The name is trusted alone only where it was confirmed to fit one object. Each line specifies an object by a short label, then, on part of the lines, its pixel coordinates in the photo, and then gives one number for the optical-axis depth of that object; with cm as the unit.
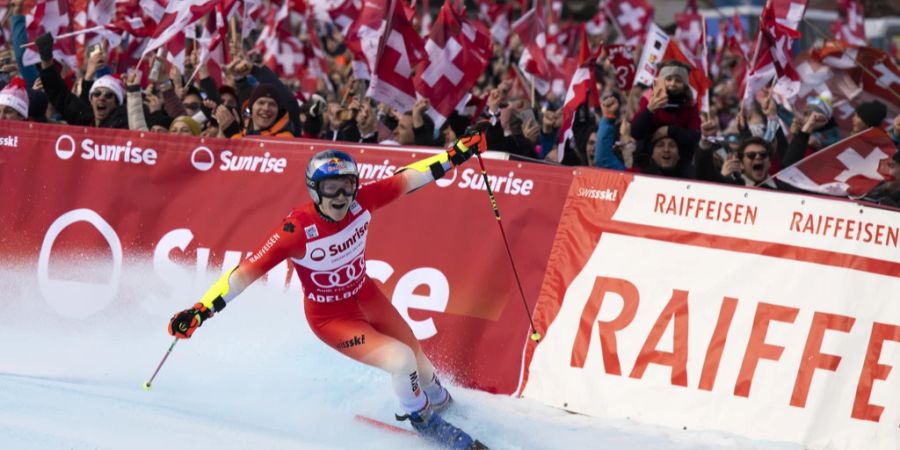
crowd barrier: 1362
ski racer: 1367
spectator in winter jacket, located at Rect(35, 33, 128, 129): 2078
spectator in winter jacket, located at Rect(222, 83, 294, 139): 1886
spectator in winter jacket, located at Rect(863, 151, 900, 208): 1472
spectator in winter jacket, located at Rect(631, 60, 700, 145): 1744
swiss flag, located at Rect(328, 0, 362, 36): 2945
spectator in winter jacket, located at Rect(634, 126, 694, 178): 1698
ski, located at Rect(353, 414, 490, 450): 1446
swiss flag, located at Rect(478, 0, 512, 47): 3956
